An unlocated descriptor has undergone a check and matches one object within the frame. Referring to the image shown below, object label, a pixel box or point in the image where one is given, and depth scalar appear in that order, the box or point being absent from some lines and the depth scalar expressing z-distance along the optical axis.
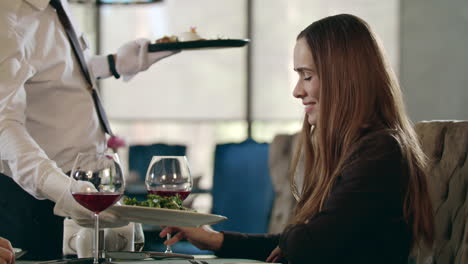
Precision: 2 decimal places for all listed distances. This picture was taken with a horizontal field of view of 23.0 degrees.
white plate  2.11
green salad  2.29
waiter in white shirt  2.48
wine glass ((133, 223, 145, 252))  2.49
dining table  2.15
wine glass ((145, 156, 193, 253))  2.45
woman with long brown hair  2.15
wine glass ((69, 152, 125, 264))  2.10
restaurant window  8.75
